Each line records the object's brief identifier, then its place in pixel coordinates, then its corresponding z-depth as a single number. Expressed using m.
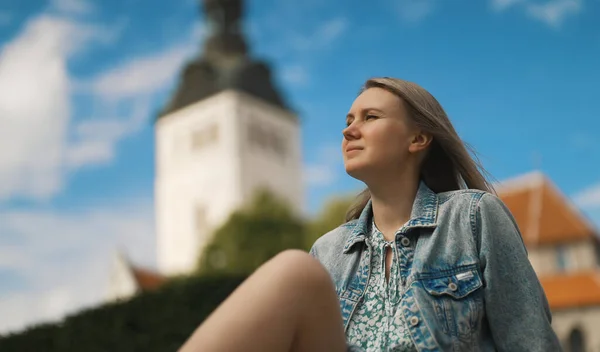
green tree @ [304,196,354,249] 29.99
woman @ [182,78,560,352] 1.85
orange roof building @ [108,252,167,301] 40.25
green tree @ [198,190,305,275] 31.77
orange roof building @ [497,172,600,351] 26.06
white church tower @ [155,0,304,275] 47.88
